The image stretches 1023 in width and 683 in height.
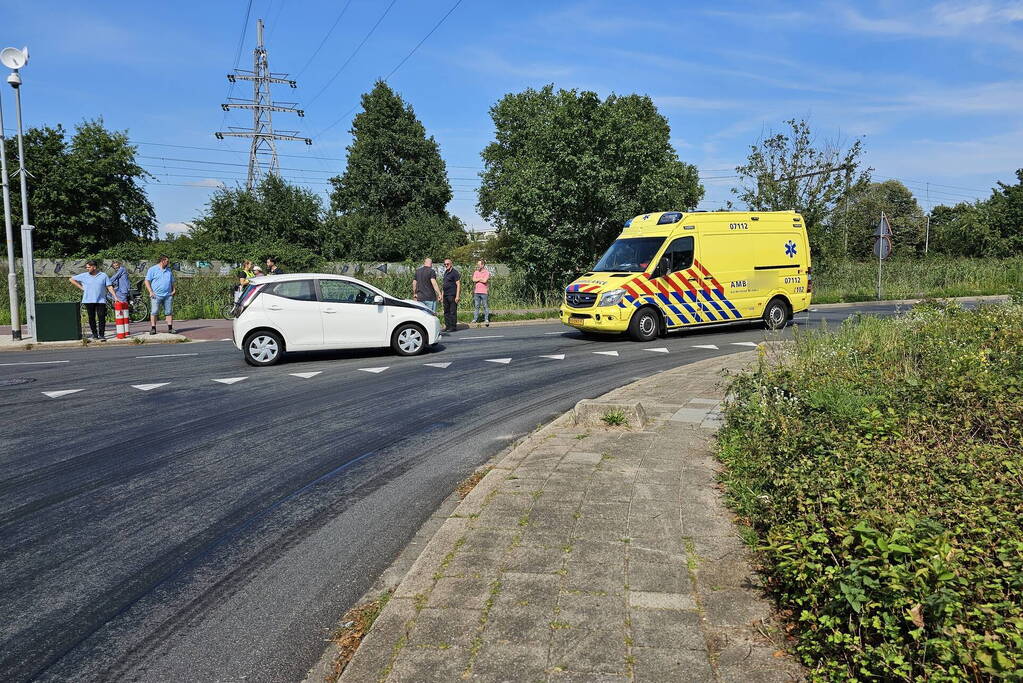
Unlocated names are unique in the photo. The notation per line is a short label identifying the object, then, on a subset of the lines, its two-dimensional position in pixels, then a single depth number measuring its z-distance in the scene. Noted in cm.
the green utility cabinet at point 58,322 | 1638
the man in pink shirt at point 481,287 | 2008
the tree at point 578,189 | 2783
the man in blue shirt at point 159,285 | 1784
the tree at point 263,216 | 3250
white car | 1244
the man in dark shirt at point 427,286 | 1744
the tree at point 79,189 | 3244
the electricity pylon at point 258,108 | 5191
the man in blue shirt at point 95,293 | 1672
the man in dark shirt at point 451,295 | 1847
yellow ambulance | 1531
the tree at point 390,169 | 5812
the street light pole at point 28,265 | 1617
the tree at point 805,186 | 3123
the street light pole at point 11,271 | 1623
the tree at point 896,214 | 5532
